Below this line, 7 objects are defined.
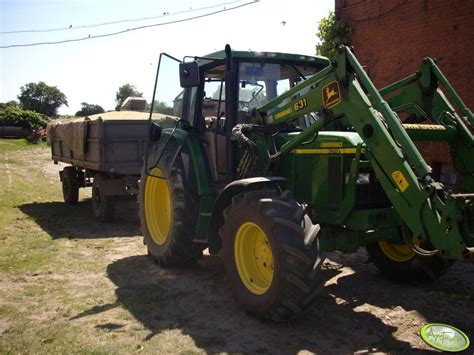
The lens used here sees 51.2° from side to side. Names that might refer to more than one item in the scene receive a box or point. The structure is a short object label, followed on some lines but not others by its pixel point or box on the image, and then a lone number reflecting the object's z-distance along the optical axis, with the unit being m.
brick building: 8.88
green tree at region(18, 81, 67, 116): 73.12
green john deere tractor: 3.91
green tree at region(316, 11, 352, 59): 11.10
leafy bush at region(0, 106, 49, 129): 36.03
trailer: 8.95
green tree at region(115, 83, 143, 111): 72.34
